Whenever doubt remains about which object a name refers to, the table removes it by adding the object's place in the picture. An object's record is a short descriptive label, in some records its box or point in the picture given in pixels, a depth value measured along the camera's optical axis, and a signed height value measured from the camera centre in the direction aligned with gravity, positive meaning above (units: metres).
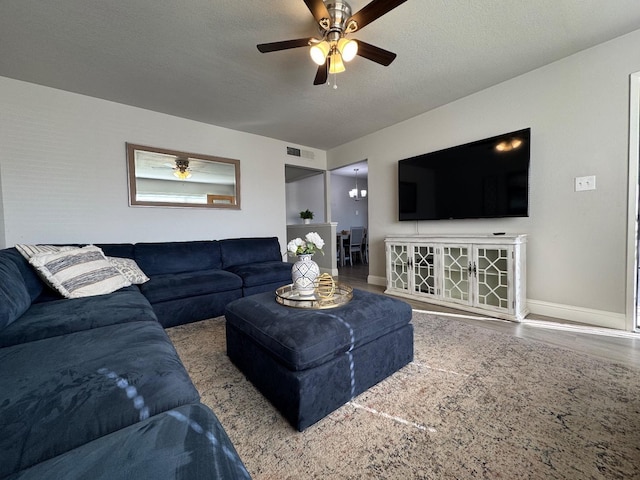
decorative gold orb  1.85 -0.45
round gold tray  1.59 -0.46
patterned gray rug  1.01 -0.94
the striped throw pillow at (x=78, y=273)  1.87 -0.30
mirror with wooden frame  3.25 +0.72
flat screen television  2.68 +0.53
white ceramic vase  1.79 -0.32
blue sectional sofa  0.54 -0.49
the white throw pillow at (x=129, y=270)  2.44 -0.36
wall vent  4.66 +1.42
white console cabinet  2.52 -0.52
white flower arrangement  1.82 -0.12
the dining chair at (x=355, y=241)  6.58 -0.35
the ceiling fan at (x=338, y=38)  1.59 +1.34
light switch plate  2.33 +0.36
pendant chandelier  7.20 +0.99
